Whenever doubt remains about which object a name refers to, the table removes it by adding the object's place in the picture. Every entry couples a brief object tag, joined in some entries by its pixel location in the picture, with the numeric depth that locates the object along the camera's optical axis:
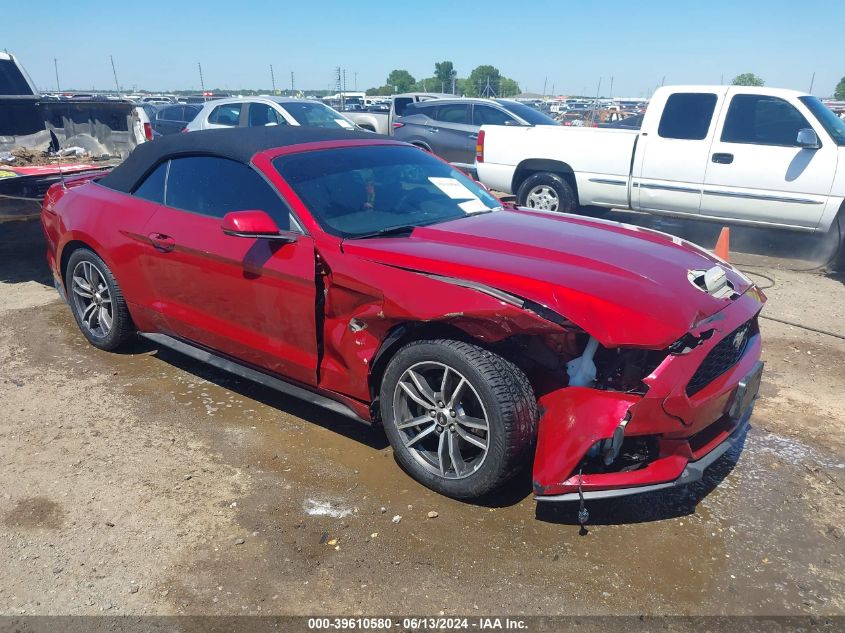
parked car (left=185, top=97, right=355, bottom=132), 11.38
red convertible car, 2.78
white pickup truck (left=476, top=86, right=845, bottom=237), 7.52
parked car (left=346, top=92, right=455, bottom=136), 13.76
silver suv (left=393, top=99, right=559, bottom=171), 11.38
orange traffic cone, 4.92
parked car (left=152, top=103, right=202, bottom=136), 17.41
